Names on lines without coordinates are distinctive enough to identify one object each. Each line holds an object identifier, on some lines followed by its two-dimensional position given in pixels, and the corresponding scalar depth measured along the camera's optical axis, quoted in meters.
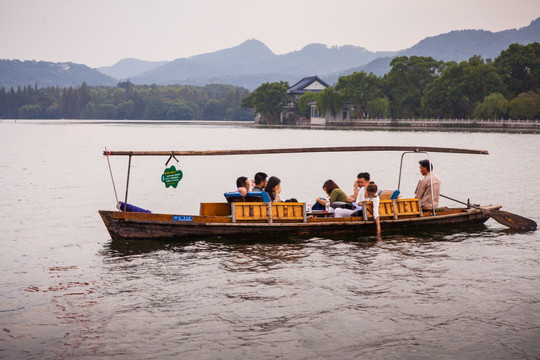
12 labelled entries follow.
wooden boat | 15.07
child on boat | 15.91
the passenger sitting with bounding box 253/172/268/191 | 15.84
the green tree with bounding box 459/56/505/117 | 98.62
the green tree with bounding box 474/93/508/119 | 94.19
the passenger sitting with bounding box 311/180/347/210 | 16.77
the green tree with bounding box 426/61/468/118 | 103.19
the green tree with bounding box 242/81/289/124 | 159.62
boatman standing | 17.30
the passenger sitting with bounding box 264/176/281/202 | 16.11
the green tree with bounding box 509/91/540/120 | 91.56
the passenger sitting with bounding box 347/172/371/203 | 16.70
